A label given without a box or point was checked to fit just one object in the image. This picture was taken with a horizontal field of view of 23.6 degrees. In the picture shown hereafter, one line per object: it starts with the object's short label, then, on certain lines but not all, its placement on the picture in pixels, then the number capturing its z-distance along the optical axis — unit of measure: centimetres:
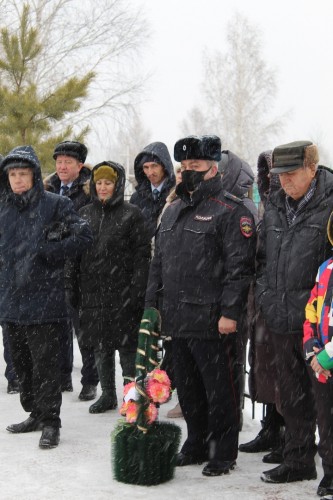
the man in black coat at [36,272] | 518
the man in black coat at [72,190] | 666
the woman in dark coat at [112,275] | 605
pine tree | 1121
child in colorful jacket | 386
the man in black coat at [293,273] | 415
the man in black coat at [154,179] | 634
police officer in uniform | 443
